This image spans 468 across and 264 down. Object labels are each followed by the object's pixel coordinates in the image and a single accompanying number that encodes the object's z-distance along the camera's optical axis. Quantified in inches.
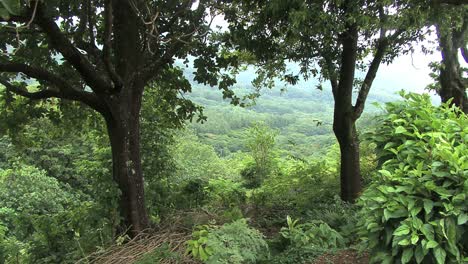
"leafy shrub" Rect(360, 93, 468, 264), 105.3
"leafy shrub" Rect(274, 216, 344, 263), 163.3
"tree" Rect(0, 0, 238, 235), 212.5
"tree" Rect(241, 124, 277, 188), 559.2
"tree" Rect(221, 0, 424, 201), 219.9
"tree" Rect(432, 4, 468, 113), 387.9
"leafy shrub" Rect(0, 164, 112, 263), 219.3
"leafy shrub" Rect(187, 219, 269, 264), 154.9
